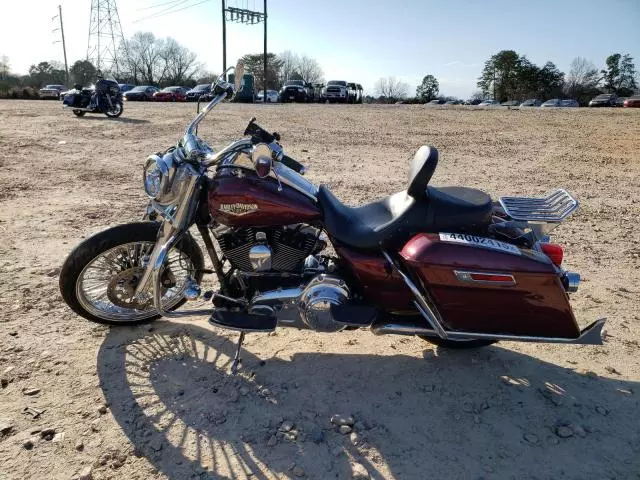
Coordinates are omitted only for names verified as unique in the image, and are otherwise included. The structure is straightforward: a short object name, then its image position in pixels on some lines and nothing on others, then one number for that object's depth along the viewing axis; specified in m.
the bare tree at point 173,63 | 77.69
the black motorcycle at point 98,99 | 15.84
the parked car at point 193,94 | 35.19
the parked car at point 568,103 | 43.99
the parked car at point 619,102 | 40.32
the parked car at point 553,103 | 44.94
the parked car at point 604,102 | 40.67
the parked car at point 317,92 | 37.15
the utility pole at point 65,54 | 54.13
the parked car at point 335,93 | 35.44
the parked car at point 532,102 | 49.10
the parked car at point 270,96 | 38.23
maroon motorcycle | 2.55
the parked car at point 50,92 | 36.72
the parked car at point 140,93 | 37.16
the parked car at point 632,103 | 34.94
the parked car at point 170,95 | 37.53
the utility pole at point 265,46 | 38.25
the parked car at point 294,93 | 34.50
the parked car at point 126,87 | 41.01
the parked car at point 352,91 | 37.25
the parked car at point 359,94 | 38.84
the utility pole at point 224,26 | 38.72
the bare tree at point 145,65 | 74.08
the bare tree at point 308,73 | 80.69
